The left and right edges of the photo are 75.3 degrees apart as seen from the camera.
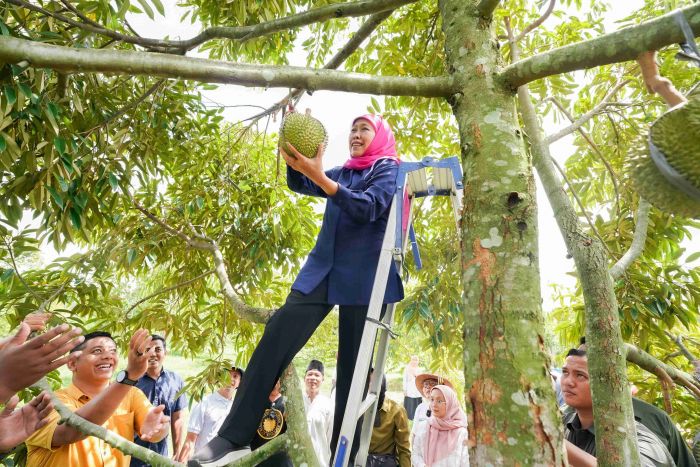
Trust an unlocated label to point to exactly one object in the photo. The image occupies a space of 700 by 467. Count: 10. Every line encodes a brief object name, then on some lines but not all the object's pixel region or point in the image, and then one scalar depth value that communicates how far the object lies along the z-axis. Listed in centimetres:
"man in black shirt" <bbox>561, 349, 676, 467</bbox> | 259
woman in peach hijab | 411
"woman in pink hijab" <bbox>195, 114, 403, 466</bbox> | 179
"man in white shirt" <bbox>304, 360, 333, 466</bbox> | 428
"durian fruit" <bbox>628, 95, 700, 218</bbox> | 101
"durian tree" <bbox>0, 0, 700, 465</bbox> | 121
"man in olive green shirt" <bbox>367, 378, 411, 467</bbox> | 402
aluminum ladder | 165
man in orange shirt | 204
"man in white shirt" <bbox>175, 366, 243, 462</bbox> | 434
